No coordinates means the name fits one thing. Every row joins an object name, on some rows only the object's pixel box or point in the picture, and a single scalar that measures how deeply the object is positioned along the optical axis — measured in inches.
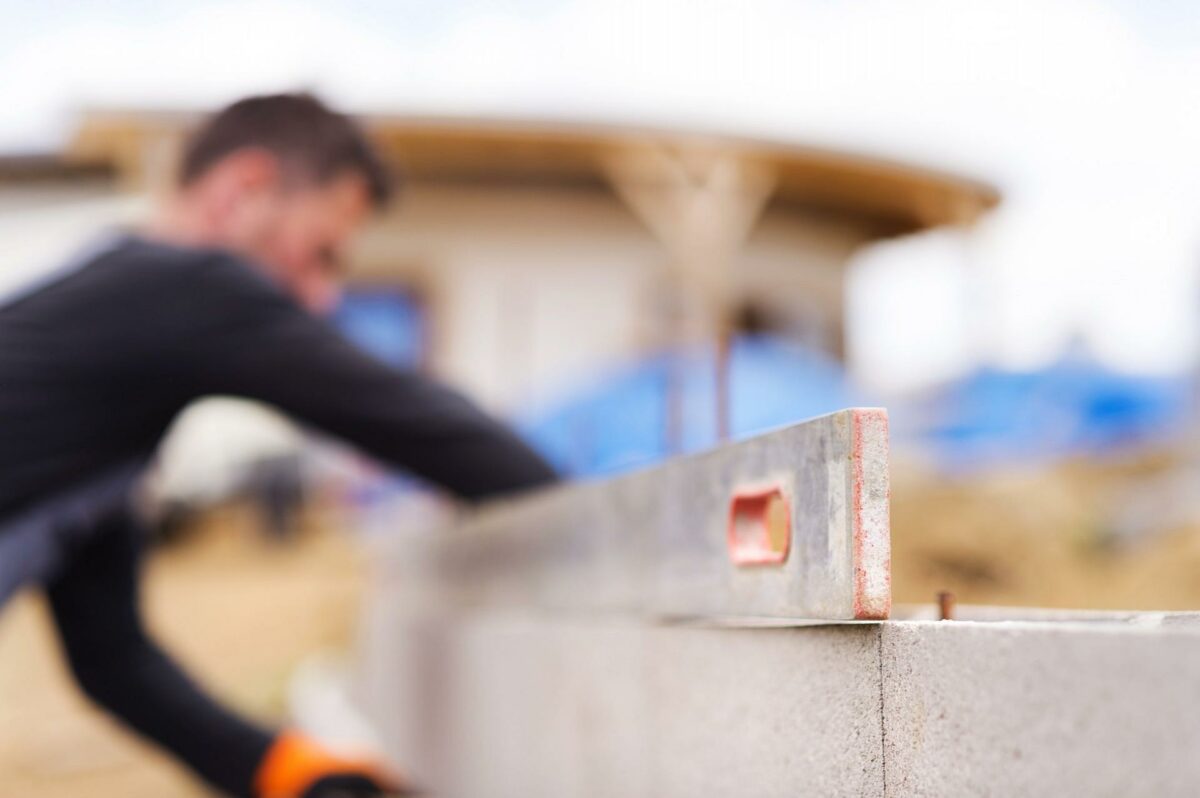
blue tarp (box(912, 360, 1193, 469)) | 355.6
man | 85.1
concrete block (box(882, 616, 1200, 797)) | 32.8
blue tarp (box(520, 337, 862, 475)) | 281.6
